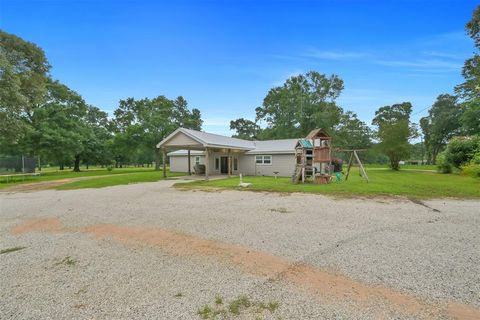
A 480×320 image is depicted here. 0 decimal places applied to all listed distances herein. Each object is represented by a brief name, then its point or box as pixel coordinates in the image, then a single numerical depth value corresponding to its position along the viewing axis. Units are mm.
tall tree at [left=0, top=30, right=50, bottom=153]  14828
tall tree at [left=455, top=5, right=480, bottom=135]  20312
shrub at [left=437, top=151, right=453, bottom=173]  21031
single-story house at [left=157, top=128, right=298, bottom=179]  17328
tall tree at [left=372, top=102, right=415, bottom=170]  26797
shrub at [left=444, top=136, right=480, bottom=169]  18453
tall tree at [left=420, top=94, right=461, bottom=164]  41031
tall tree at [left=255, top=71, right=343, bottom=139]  34916
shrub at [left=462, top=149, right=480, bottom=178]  12691
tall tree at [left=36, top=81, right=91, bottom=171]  23516
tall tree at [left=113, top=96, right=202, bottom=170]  30359
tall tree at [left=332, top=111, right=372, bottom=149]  35438
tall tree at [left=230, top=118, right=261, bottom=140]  55531
